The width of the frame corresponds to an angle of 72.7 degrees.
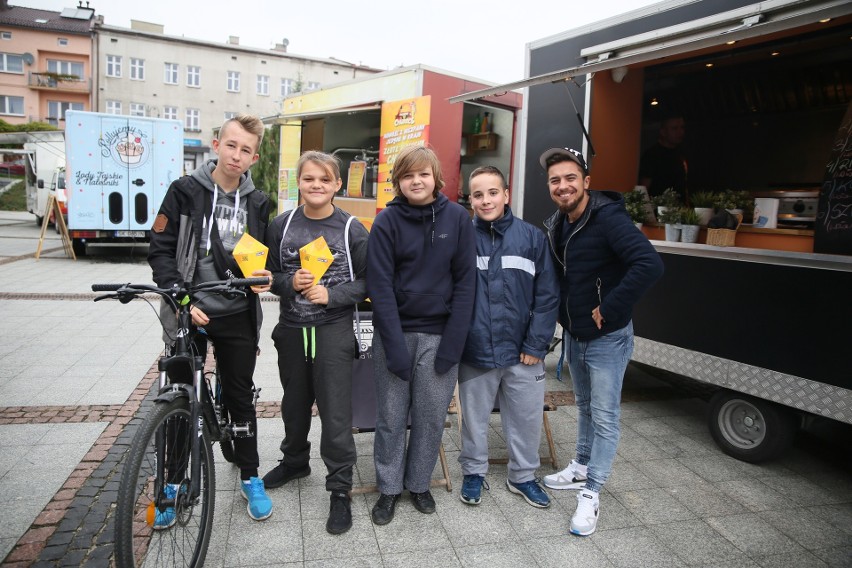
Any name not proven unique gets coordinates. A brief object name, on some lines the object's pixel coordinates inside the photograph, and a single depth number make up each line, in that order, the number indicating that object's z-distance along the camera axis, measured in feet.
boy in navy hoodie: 9.07
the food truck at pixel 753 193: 10.96
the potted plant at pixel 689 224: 14.07
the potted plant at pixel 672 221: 14.33
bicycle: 7.00
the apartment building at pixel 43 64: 128.57
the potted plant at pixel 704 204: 14.32
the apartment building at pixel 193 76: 122.11
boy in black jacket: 8.69
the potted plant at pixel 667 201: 15.17
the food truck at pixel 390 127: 24.12
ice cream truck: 36.24
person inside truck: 18.42
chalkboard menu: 11.32
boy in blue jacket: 9.73
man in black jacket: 9.46
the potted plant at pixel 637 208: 15.80
